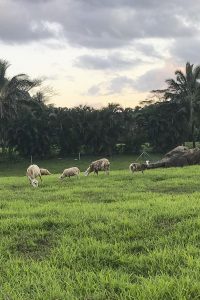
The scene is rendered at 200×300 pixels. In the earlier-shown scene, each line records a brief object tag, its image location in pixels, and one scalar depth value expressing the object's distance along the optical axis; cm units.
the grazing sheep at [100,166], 2400
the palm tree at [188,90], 5903
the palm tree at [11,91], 5159
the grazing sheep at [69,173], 2219
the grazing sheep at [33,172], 2008
